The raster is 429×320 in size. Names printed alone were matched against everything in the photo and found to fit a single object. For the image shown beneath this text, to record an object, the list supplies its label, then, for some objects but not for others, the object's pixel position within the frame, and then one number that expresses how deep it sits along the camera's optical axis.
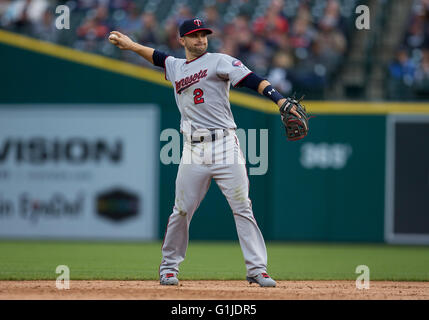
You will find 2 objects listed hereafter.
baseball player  11.24
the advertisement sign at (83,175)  22.06
